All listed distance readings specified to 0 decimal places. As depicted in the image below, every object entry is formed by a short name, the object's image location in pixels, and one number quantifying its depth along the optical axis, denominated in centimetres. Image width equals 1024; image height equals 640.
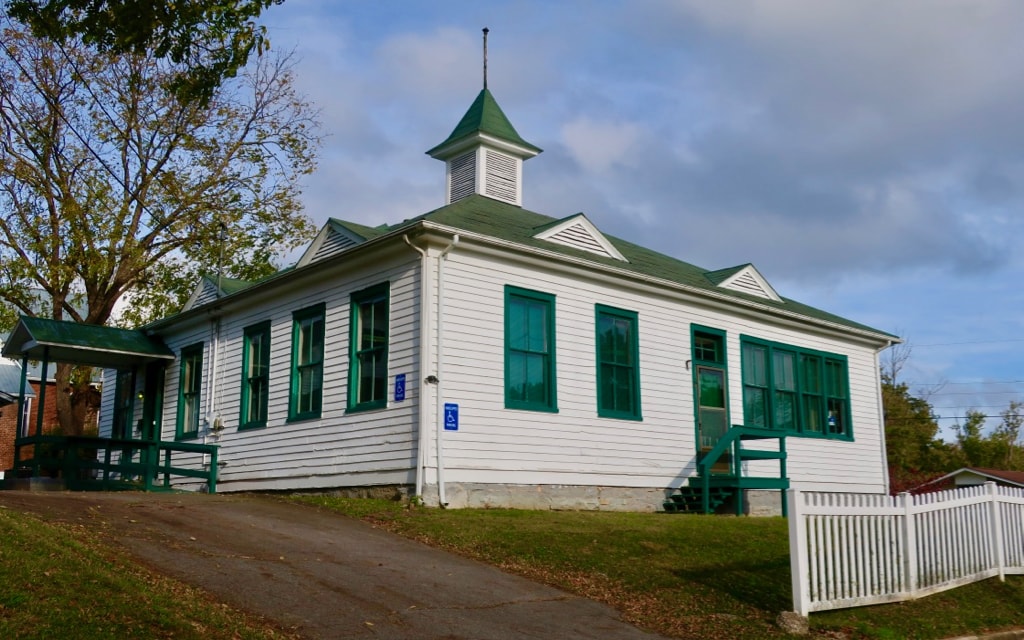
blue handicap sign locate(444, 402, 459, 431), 1495
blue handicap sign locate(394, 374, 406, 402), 1534
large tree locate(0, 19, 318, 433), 2741
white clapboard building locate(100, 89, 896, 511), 1542
